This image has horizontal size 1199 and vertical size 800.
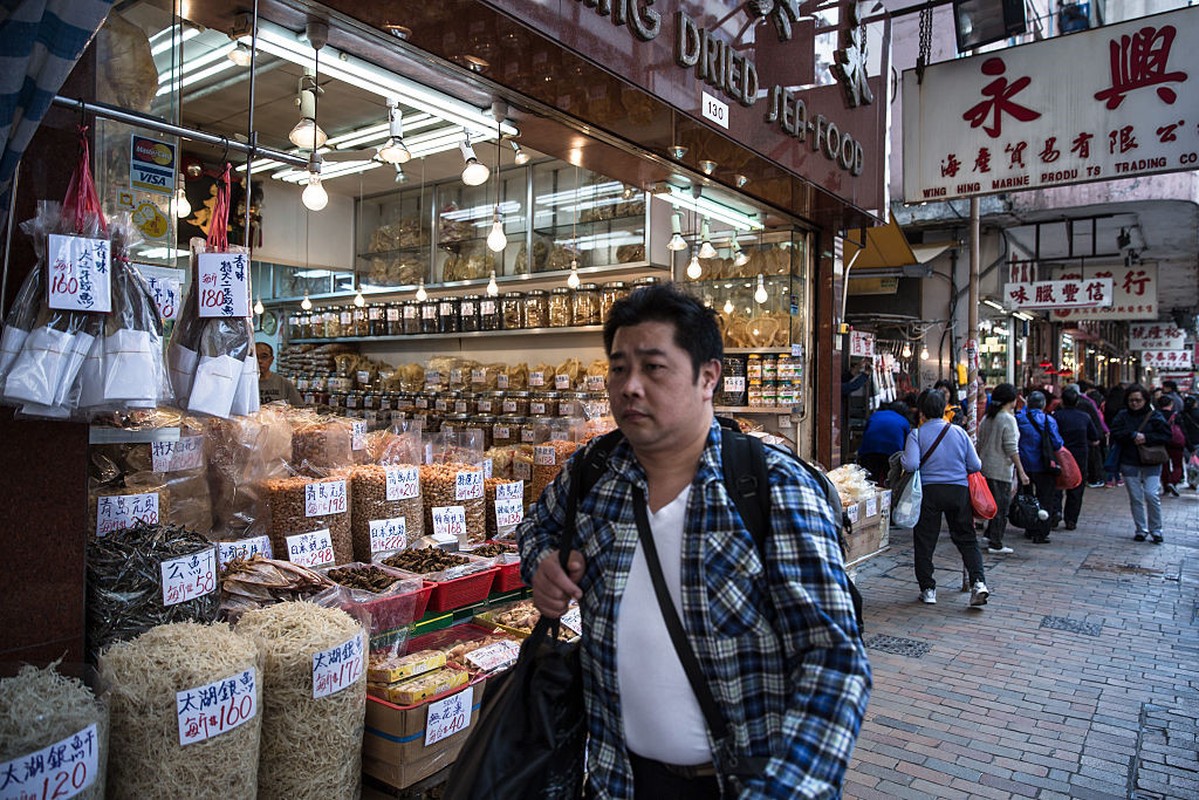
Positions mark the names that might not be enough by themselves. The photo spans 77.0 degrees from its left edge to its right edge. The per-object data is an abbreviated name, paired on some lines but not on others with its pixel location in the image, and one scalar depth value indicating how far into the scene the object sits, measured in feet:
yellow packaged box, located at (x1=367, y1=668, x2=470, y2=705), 8.21
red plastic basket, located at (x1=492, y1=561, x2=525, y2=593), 11.40
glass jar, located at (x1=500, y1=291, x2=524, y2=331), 28.25
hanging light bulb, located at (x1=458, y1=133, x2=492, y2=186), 15.19
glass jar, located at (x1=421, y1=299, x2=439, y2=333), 30.55
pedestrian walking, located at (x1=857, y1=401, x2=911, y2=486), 29.60
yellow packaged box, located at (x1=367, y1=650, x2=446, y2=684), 8.53
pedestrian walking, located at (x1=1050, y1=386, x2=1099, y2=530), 33.65
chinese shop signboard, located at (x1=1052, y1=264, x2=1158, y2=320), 51.37
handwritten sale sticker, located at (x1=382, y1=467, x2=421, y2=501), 11.55
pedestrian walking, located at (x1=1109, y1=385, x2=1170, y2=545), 29.76
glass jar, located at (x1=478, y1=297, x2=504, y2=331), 28.78
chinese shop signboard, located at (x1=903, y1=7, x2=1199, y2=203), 20.34
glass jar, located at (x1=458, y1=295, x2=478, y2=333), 29.40
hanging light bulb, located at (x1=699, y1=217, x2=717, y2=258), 23.53
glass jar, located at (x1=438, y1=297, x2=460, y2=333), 29.91
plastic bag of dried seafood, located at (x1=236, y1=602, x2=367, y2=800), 7.27
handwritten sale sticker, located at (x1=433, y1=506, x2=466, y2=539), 12.45
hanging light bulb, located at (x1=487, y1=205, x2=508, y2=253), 17.33
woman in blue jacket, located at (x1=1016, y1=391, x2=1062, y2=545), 30.45
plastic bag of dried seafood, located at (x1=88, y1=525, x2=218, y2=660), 7.29
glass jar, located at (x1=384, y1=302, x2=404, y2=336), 31.65
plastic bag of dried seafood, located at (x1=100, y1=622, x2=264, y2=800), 6.25
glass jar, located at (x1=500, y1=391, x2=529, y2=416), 27.04
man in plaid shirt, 4.59
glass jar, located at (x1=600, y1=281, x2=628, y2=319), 25.54
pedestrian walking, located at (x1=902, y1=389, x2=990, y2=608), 20.97
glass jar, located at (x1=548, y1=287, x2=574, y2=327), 26.91
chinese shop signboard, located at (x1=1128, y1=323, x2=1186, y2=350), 88.02
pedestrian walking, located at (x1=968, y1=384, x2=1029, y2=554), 27.17
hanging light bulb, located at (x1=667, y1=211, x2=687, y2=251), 21.98
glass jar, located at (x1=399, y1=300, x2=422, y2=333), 31.12
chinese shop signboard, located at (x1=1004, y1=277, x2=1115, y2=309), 44.47
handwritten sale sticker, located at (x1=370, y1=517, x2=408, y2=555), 11.40
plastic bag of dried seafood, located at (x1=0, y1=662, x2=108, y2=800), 5.19
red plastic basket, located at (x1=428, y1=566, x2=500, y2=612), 10.29
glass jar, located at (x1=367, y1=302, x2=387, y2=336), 32.22
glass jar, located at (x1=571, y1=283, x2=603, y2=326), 26.25
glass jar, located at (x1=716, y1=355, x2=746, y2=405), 25.05
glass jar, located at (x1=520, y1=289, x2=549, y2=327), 27.68
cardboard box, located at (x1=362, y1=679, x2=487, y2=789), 8.03
